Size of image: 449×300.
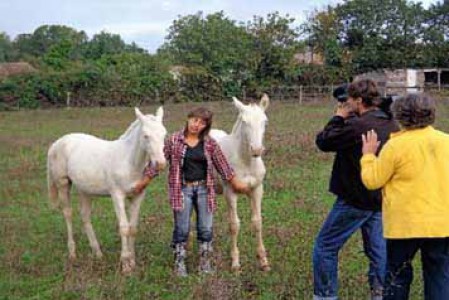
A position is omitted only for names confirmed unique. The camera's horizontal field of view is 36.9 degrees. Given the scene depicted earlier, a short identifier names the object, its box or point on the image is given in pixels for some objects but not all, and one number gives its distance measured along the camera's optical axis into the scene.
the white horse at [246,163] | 6.62
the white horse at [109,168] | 6.68
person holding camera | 4.95
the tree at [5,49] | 91.25
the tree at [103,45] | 80.25
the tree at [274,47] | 43.62
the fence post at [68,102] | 38.96
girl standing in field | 6.51
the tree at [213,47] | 42.72
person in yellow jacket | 4.22
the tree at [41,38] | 101.64
